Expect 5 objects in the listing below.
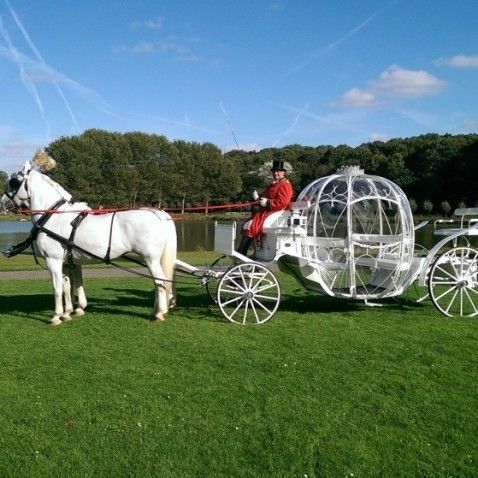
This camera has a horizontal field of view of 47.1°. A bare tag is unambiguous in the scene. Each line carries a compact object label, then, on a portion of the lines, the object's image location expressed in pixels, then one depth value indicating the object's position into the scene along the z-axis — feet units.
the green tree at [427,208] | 207.00
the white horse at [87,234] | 27.71
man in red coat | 28.09
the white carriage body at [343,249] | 27.53
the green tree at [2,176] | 277.33
